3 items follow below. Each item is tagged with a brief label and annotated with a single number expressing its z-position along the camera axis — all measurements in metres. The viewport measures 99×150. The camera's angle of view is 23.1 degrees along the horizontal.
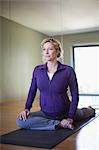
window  5.09
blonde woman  1.88
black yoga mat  1.51
